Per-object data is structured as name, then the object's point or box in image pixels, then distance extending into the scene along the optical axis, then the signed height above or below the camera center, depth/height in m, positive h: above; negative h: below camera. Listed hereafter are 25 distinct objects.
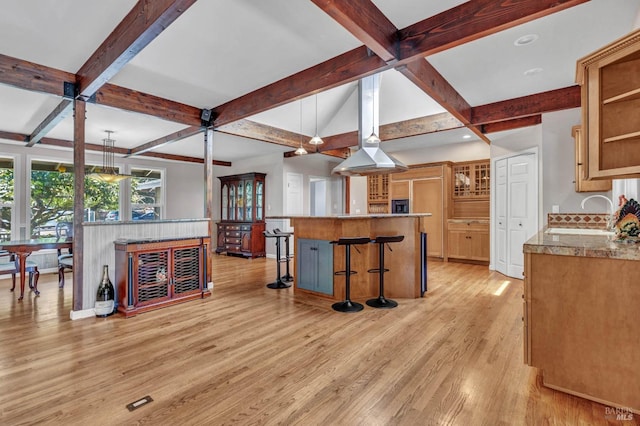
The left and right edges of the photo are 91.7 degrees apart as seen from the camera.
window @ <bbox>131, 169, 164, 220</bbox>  7.36 +0.48
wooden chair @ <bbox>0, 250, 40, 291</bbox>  3.98 -0.72
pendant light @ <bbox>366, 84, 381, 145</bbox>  4.27 +1.30
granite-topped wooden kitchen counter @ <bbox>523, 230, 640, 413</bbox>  1.68 -0.61
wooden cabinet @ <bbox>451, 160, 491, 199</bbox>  6.31 +0.70
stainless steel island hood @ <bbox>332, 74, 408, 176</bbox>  4.24 +1.17
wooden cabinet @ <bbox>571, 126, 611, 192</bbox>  3.46 +0.35
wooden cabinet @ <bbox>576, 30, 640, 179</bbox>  1.96 +0.66
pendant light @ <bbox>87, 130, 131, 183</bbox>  5.44 +1.11
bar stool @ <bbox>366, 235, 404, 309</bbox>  3.52 -0.70
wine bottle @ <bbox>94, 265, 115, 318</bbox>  3.31 -0.91
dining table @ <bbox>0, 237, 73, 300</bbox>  3.72 -0.41
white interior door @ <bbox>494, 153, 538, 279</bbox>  4.74 +0.07
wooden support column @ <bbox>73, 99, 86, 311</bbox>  3.29 +0.13
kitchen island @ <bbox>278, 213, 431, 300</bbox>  3.80 -0.56
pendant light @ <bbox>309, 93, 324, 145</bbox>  4.48 +1.05
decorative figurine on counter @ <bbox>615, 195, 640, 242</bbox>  2.00 -0.07
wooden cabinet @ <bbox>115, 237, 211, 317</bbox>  3.39 -0.70
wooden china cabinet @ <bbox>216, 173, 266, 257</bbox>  7.23 -0.09
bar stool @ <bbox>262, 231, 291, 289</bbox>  4.47 -1.02
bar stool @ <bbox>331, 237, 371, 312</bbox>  3.41 -0.71
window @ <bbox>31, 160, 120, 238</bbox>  5.92 +0.36
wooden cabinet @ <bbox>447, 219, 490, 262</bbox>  6.02 -0.54
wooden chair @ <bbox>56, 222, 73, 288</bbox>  4.38 -0.68
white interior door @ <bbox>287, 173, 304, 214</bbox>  7.30 +0.47
